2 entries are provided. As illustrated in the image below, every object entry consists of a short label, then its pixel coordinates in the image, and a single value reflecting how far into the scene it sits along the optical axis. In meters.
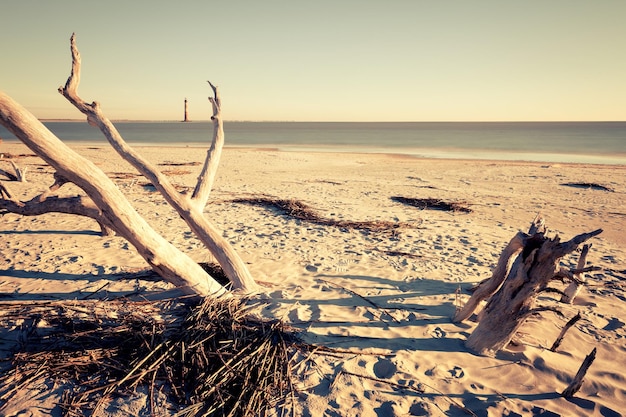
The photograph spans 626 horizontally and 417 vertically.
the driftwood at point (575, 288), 4.20
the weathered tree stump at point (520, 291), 2.64
